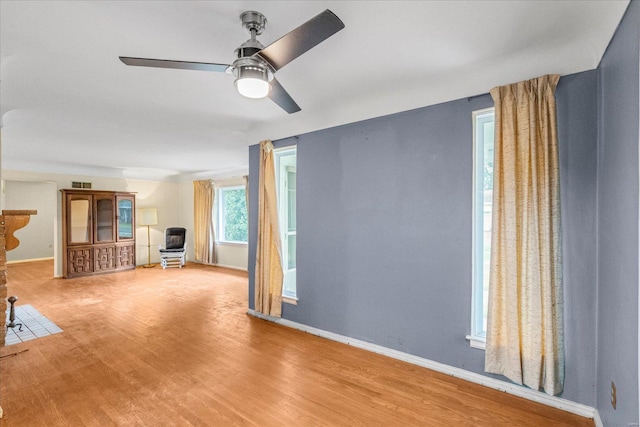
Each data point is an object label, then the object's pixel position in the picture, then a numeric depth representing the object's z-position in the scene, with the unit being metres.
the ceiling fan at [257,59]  1.34
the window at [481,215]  2.24
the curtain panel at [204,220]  7.11
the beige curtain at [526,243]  1.88
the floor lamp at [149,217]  7.02
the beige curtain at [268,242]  3.43
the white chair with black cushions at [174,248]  6.86
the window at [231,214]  6.84
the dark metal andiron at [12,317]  3.21
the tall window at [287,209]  3.60
